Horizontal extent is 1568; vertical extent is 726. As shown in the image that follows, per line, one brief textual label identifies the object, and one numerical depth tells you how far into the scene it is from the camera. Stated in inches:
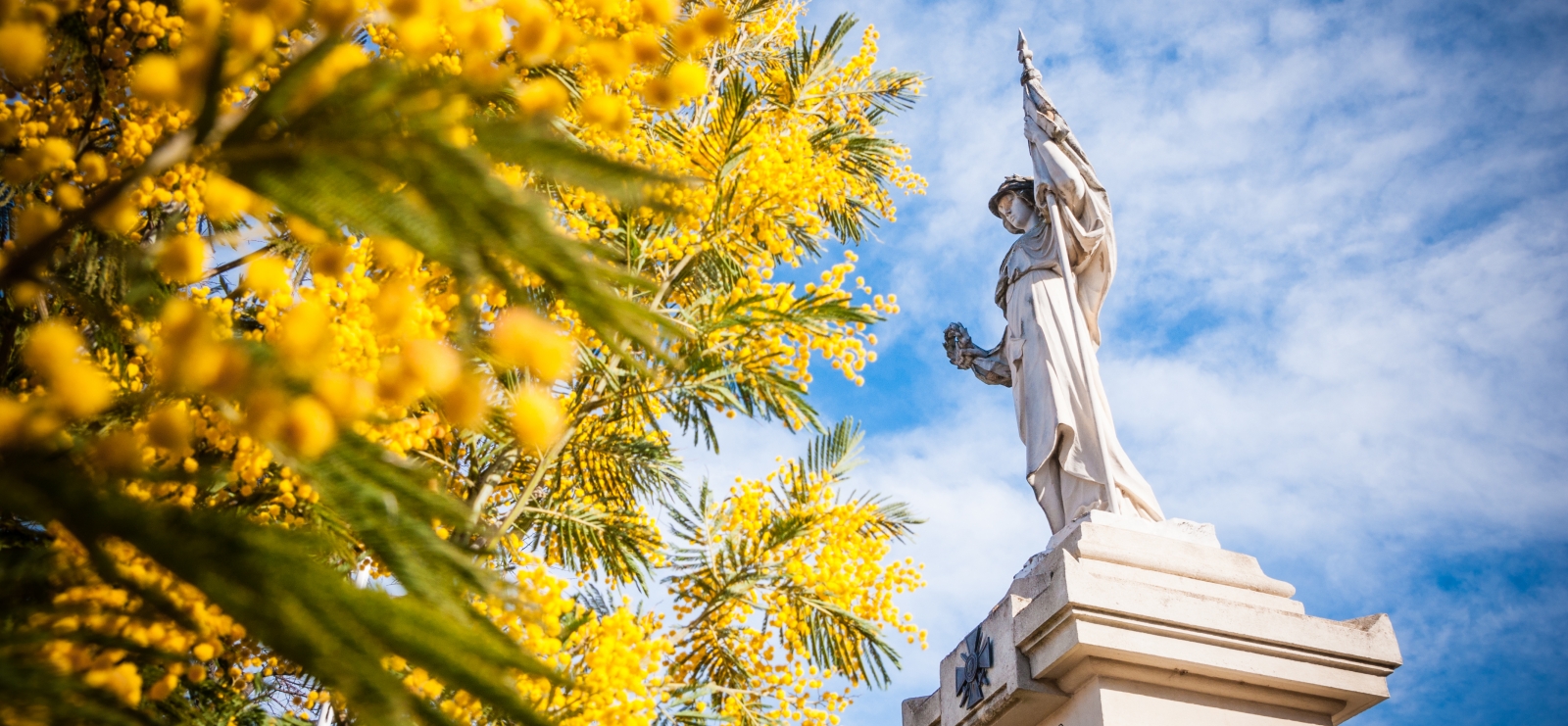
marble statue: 217.6
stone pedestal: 167.9
